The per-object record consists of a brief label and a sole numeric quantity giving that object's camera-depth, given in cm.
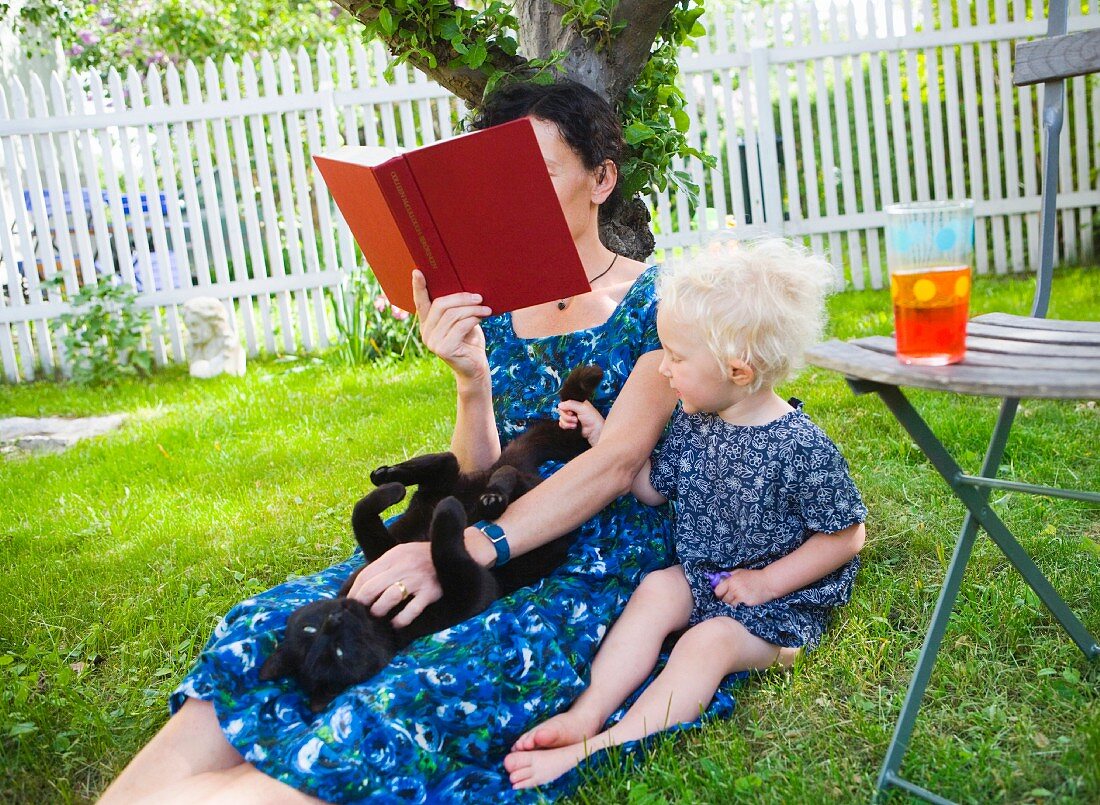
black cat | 192
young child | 214
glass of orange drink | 156
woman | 180
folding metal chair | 144
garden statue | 656
